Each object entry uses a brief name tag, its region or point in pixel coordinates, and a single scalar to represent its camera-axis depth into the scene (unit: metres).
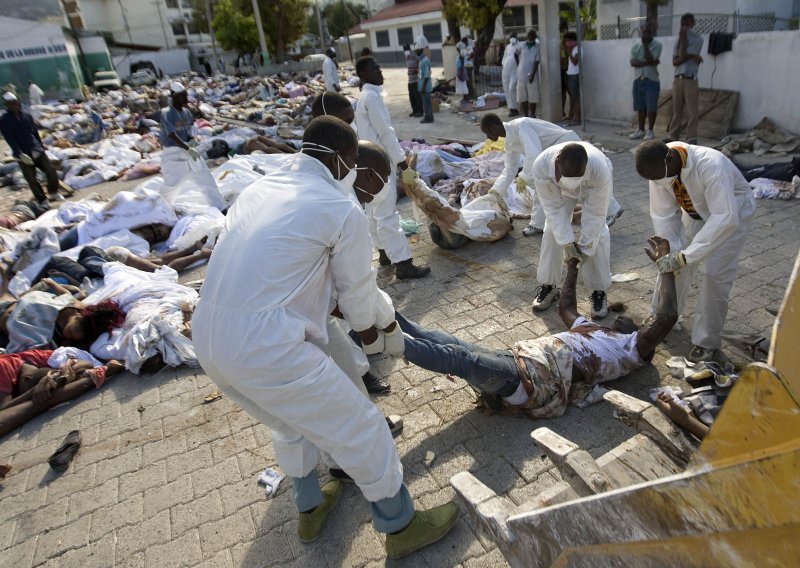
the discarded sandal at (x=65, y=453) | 3.28
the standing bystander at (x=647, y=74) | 8.56
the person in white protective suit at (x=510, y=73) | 11.51
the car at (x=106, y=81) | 27.91
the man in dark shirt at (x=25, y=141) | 9.30
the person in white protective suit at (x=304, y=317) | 1.91
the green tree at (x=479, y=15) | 16.30
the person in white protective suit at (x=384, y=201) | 5.13
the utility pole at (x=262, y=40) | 30.10
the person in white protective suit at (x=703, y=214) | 3.03
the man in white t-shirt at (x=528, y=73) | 10.79
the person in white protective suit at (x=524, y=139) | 5.05
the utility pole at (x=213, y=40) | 36.81
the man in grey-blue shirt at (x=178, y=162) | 7.60
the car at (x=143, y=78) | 30.56
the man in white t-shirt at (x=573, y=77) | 10.23
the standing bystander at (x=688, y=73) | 7.93
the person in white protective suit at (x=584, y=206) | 3.82
